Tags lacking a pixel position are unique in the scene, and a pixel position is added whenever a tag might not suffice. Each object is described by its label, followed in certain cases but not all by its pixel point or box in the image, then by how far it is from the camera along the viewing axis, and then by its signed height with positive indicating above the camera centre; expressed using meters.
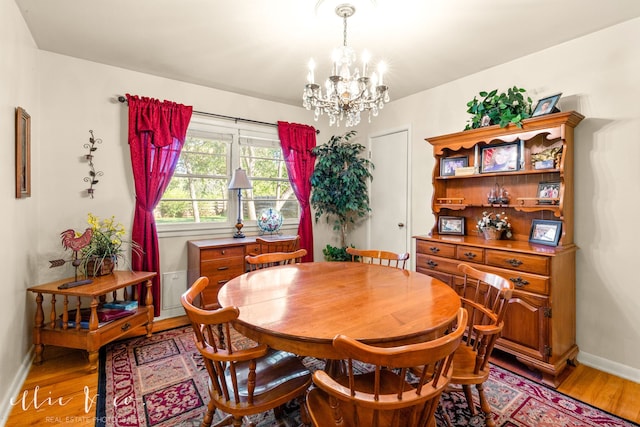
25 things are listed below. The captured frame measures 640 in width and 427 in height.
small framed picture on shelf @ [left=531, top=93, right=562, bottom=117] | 2.46 +0.86
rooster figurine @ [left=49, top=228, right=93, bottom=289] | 2.45 -0.27
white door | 3.98 +0.26
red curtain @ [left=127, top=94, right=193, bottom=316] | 3.08 +0.47
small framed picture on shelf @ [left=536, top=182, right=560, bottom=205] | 2.52 +0.17
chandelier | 2.05 +0.82
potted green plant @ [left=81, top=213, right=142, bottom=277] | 2.69 -0.35
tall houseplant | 4.14 +0.41
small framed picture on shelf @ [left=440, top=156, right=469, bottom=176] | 3.21 +0.50
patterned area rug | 1.81 -1.22
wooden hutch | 2.25 -0.26
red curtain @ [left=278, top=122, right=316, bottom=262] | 4.09 +0.64
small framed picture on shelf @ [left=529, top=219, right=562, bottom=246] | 2.46 -0.17
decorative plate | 3.85 -0.13
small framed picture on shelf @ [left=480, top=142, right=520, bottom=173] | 2.77 +0.50
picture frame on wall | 2.12 +0.41
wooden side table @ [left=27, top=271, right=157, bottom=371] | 2.31 -0.91
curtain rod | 3.54 +1.13
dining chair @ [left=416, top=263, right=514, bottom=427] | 1.49 -0.74
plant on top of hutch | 2.62 +0.92
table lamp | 3.51 +0.33
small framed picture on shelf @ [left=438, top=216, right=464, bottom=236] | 3.20 -0.14
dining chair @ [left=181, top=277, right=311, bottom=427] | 1.27 -0.81
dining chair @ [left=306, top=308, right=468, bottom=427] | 0.98 -0.58
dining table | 1.23 -0.47
